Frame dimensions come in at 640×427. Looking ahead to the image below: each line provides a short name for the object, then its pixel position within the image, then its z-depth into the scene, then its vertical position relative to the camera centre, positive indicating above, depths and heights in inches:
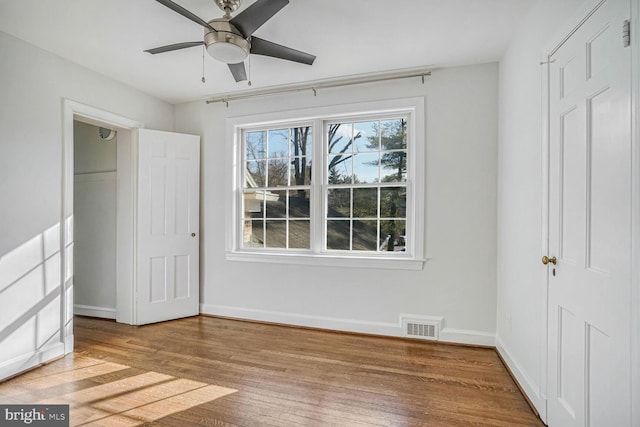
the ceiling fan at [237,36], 70.9 +44.6
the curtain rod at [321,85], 121.4 +52.6
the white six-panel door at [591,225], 49.1 -2.2
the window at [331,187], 127.3 +10.5
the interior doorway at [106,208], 112.5 +0.6
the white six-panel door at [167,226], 138.3 -7.3
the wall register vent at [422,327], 120.3 -44.4
